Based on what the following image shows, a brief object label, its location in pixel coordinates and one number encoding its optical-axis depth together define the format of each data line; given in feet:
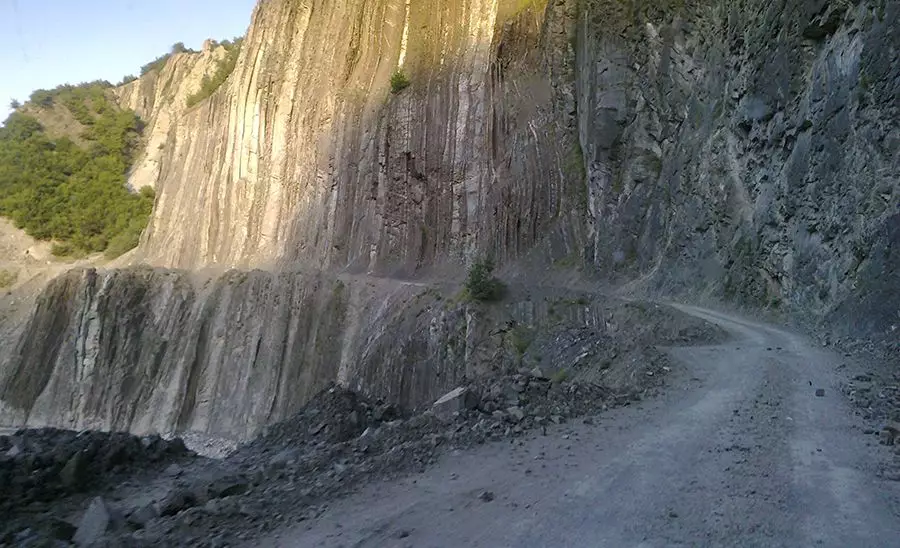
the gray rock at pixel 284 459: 24.57
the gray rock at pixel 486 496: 18.76
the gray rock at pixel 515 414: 26.73
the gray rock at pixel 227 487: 21.35
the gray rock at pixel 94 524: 18.25
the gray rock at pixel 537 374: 32.31
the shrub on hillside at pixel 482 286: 74.43
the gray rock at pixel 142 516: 18.94
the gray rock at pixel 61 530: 18.57
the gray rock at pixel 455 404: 27.55
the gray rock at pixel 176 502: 19.99
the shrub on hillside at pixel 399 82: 113.19
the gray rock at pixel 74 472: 24.94
